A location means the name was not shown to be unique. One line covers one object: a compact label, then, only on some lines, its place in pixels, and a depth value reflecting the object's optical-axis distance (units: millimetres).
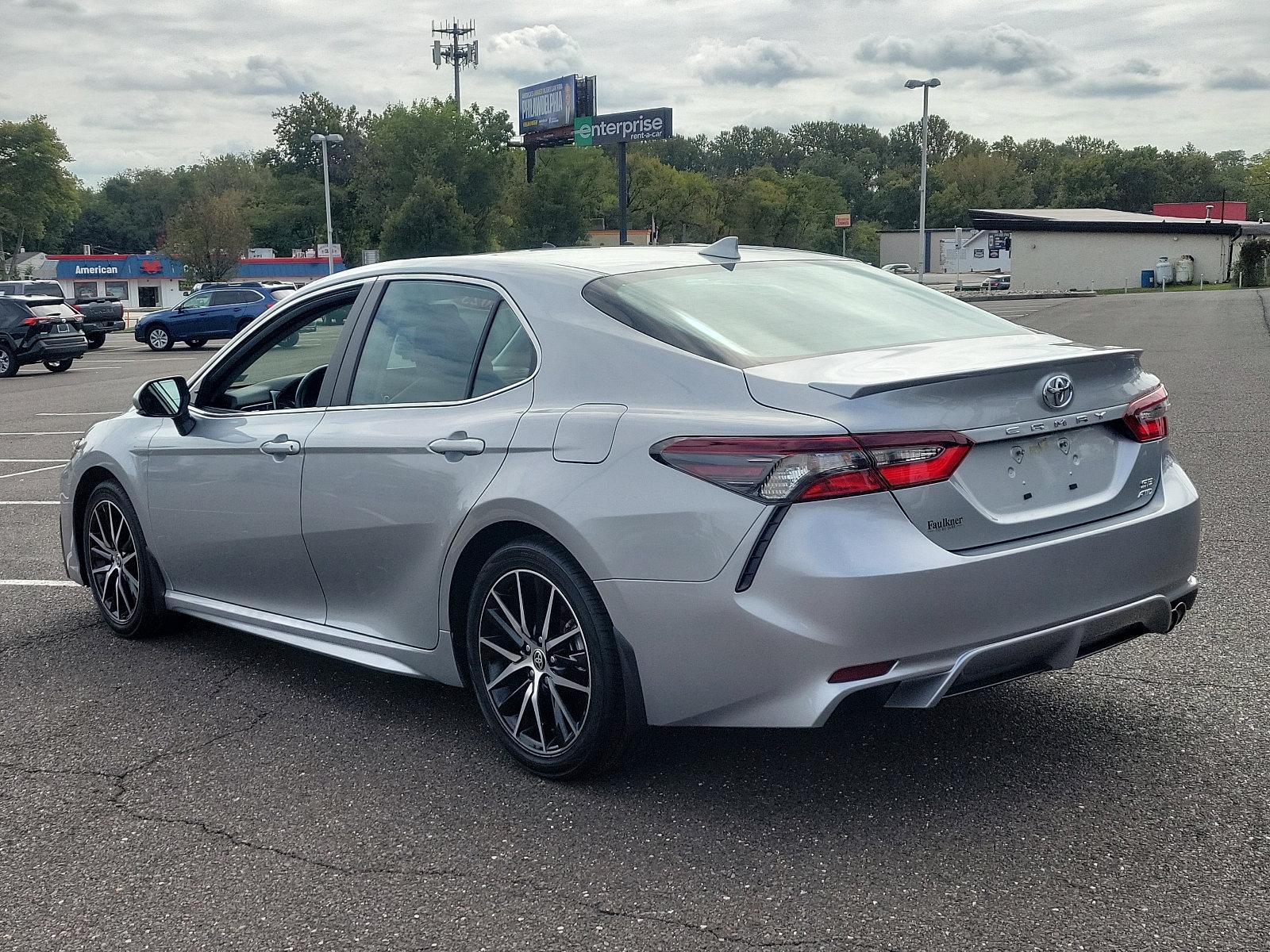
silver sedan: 3340
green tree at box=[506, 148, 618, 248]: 93625
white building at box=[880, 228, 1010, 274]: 119188
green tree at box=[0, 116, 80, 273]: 96938
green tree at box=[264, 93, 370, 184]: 120188
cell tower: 95188
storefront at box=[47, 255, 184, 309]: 104250
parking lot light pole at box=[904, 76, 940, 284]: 53438
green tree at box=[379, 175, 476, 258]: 87062
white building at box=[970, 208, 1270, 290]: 73625
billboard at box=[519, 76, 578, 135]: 91812
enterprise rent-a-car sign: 78750
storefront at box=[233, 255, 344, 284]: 98938
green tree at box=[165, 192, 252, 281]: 76250
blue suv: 34750
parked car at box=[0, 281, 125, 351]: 36750
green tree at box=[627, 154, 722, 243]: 98875
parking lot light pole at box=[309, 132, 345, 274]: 55125
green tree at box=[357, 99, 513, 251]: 91812
